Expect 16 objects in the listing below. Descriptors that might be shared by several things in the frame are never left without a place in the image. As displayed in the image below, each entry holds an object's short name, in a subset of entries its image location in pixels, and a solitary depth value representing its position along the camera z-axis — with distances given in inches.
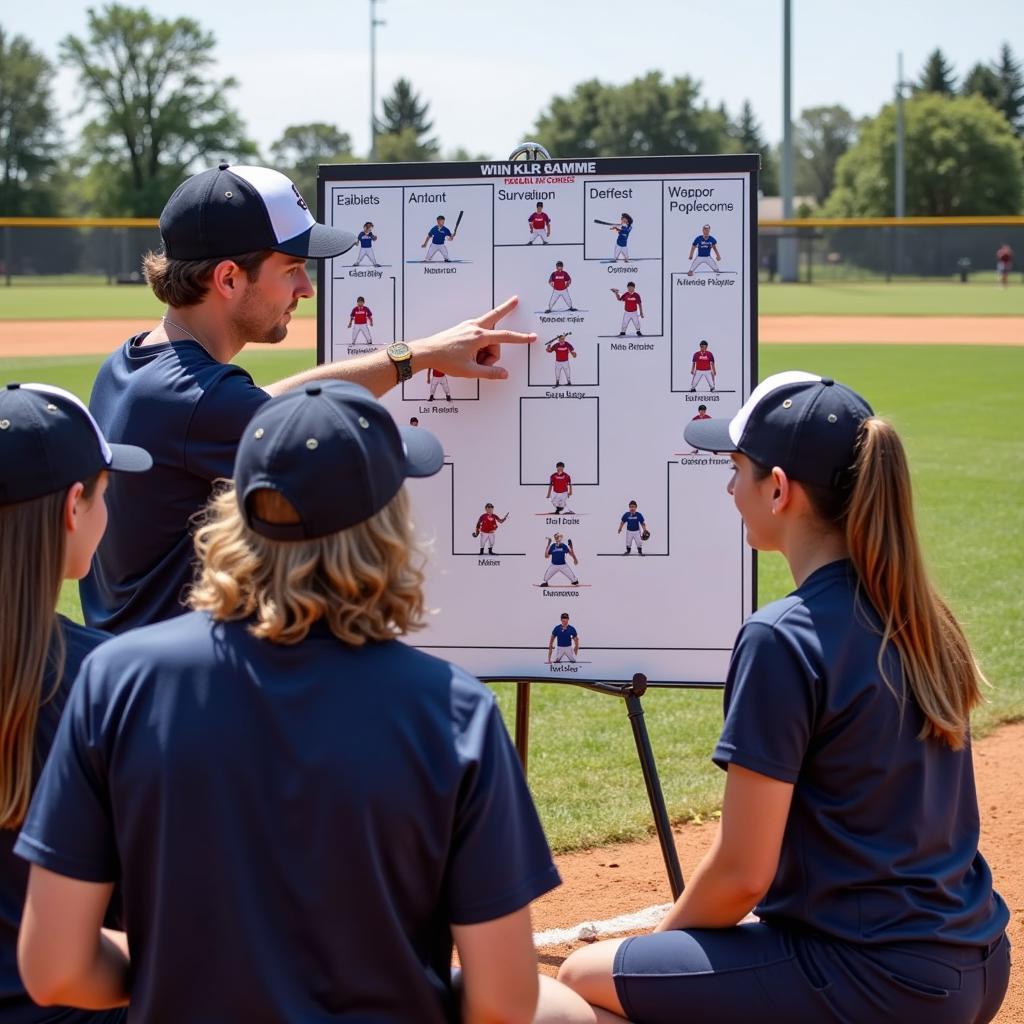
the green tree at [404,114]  4183.1
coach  122.1
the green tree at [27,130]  2755.9
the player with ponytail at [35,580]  84.7
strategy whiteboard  157.2
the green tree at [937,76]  3563.0
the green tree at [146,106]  2933.1
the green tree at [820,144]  4623.5
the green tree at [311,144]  4101.9
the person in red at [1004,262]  1485.0
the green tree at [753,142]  3511.3
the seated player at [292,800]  71.0
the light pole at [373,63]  2401.6
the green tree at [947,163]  2561.5
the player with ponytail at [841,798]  95.2
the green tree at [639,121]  3208.7
